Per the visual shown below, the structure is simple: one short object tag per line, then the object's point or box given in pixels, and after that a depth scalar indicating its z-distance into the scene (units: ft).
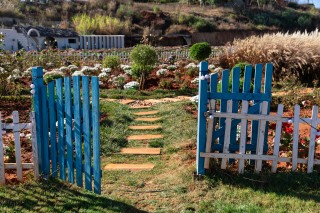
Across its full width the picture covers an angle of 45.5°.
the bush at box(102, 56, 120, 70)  45.50
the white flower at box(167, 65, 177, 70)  45.05
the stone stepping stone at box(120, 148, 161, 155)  19.10
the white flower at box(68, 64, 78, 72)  43.64
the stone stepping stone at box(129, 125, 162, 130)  23.29
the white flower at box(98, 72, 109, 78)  39.96
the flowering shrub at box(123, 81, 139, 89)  36.76
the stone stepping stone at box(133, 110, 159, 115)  27.31
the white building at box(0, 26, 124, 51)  69.36
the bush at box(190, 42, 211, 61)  45.60
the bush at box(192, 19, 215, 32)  108.88
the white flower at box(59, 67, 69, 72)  42.65
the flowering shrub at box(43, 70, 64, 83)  35.44
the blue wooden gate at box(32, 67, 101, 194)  13.76
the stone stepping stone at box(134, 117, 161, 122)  25.41
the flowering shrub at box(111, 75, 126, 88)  38.05
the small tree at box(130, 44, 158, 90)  37.99
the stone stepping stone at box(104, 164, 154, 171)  17.02
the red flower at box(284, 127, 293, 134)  17.33
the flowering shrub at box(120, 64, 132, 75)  41.95
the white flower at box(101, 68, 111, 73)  42.61
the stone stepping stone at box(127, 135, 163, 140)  21.44
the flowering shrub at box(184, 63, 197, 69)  43.22
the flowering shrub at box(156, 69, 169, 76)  40.93
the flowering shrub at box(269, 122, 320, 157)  16.08
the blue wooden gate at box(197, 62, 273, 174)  15.07
